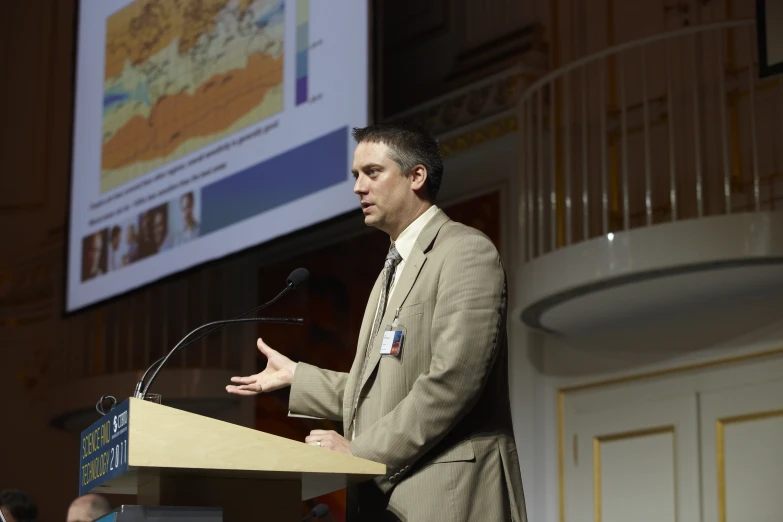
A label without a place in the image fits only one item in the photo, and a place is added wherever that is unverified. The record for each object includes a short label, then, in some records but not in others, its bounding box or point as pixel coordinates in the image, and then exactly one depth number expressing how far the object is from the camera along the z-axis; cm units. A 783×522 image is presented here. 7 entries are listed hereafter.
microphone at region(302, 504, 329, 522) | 812
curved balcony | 929
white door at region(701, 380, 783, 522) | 964
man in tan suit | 441
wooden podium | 380
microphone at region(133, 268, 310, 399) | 448
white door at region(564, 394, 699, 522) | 1025
